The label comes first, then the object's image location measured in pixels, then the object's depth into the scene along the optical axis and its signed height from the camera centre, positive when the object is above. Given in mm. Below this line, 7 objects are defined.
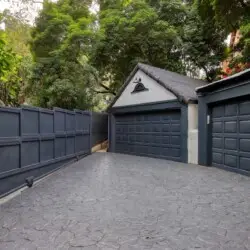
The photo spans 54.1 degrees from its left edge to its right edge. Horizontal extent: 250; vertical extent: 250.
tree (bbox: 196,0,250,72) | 6566 +3319
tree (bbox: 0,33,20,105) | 3674 +1058
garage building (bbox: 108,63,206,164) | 9805 +559
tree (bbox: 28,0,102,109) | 14383 +4517
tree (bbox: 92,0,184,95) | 15623 +5900
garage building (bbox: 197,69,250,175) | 7133 +143
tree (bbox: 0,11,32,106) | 11750 +5075
